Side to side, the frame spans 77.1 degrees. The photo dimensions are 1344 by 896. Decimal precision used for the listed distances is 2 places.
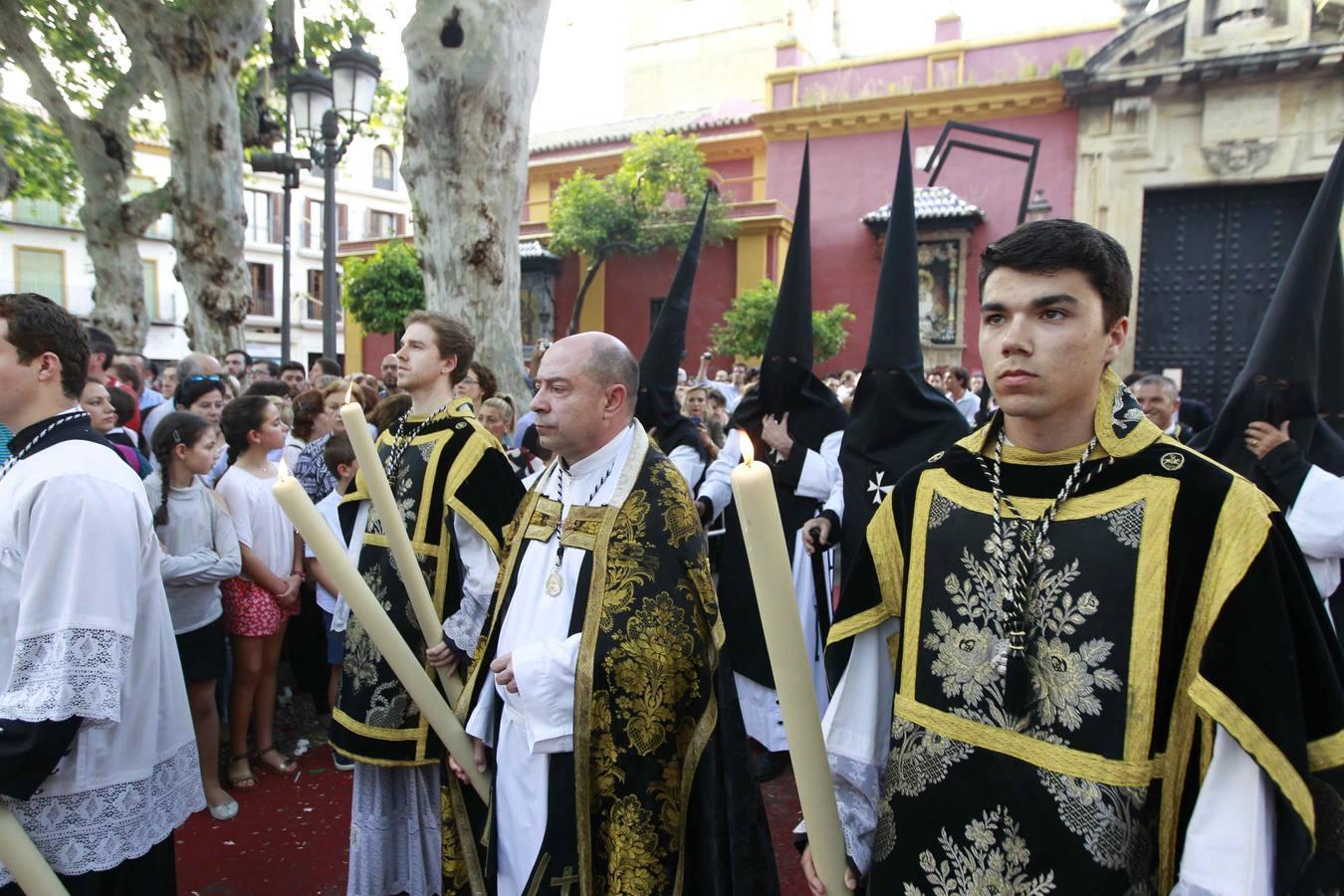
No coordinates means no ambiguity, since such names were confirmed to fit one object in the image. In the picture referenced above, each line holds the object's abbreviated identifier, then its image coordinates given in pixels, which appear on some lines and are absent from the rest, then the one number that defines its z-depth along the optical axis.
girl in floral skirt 4.23
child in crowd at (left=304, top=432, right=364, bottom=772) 4.38
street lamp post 8.05
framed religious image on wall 19.66
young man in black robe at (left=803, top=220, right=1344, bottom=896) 1.35
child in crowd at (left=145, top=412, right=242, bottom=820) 3.81
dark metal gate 16.66
